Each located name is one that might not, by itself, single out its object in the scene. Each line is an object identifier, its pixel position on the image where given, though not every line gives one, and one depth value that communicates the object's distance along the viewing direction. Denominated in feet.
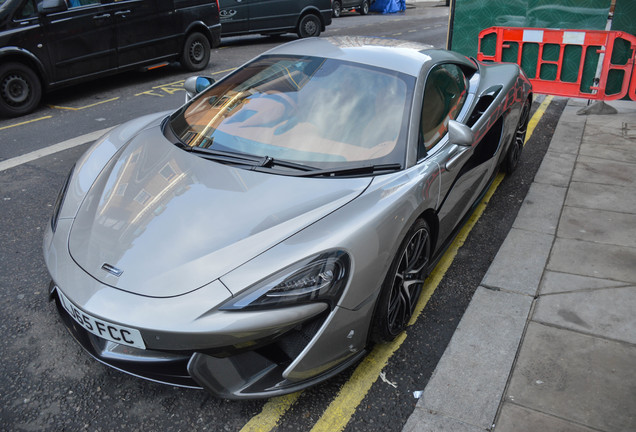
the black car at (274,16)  41.24
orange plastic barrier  24.36
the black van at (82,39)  22.82
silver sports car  7.37
